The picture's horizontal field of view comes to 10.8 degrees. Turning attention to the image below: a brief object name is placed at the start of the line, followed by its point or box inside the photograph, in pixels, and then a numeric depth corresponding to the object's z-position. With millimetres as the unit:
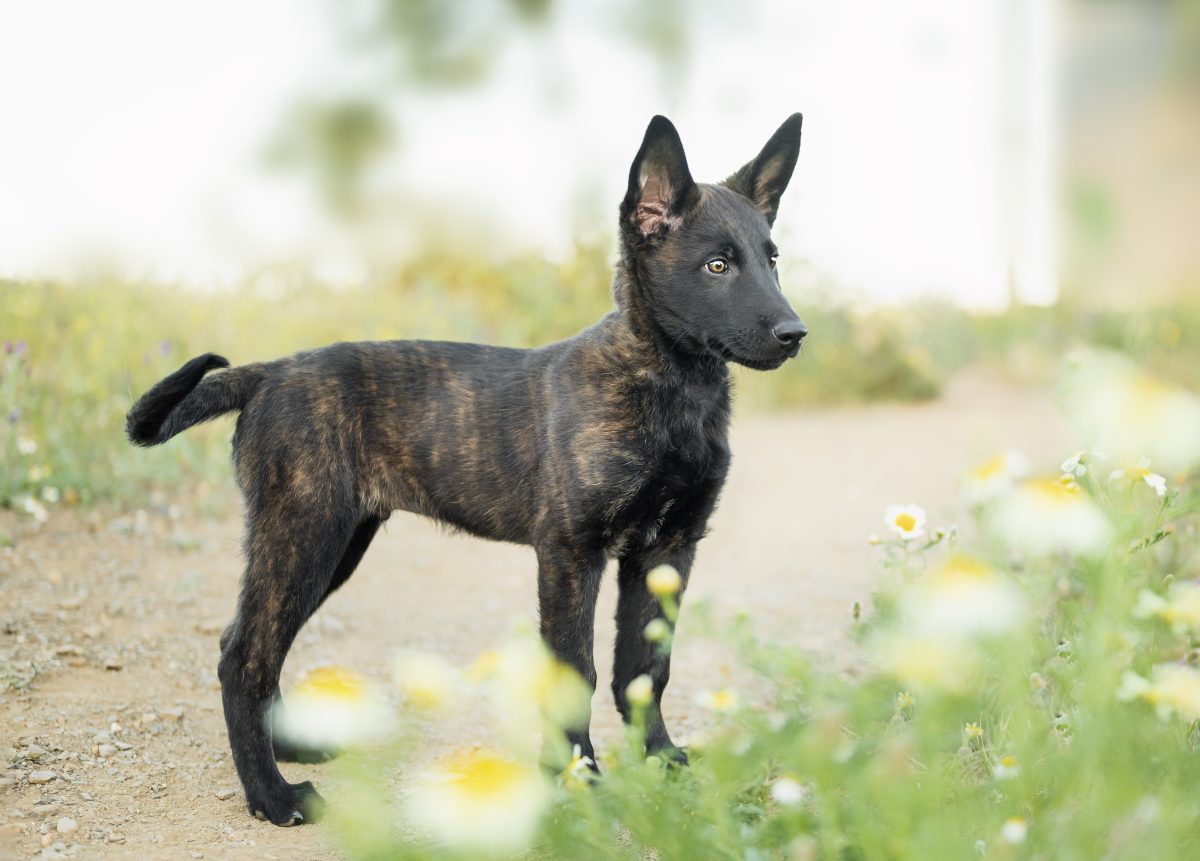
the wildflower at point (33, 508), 5476
